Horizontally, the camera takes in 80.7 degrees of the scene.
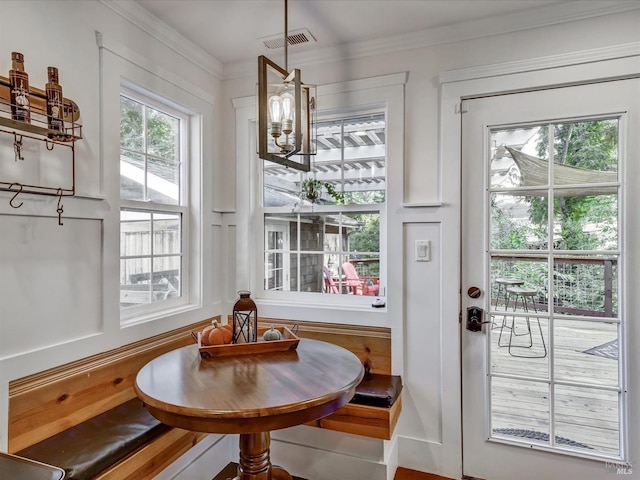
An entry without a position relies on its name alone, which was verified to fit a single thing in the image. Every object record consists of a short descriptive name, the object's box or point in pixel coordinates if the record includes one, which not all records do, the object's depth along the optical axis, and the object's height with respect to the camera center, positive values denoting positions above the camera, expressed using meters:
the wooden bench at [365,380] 2.01 -0.84
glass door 1.97 -0.22
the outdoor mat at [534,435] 2.03 -1.08
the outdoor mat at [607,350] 1.98 -0.58
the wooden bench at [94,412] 1.51 -0.78
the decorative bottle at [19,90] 1.42 +0.58
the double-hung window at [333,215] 2.52 +0.19
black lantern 1.83 -0.39
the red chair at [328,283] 2.61 -0.29
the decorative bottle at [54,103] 1.55 +0.57
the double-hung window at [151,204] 2.13 +0.23
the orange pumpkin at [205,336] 1.77 -0.45
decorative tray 1.72 -0.50
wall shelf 1.45 +0.44
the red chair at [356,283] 2.52 -0.28
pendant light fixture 1.45 +0.50
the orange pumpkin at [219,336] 1.76 -0.45
